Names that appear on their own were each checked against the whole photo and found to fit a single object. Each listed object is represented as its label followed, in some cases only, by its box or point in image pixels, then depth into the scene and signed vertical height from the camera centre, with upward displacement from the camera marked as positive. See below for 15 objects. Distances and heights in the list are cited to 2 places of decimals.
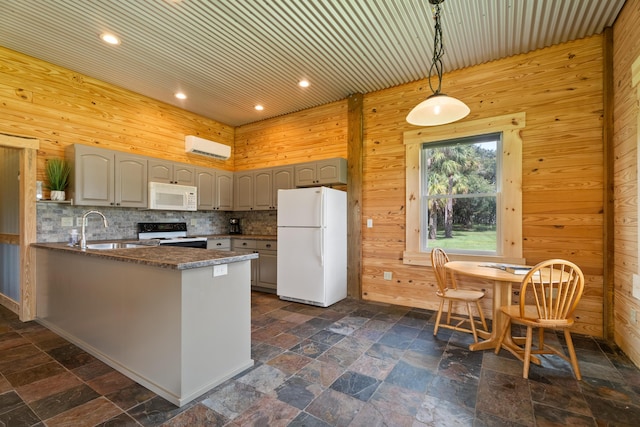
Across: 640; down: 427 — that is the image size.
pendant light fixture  2.24 +0.83
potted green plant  3.37 +0.42
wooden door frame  3.17 -0.10
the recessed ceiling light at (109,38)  2.90 +1.77
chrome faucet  2.80 -0.28
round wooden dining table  2.54 -0.77
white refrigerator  3.80 -0.44
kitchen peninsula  1.86 -0.73
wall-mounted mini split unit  4.81 +1.13
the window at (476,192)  3.22 +0.27
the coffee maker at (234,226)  5.61 -0.25
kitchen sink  3.34 -0.37
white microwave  4.18 +0.25
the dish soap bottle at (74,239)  3.05 -0.27
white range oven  4.24 -0.32
